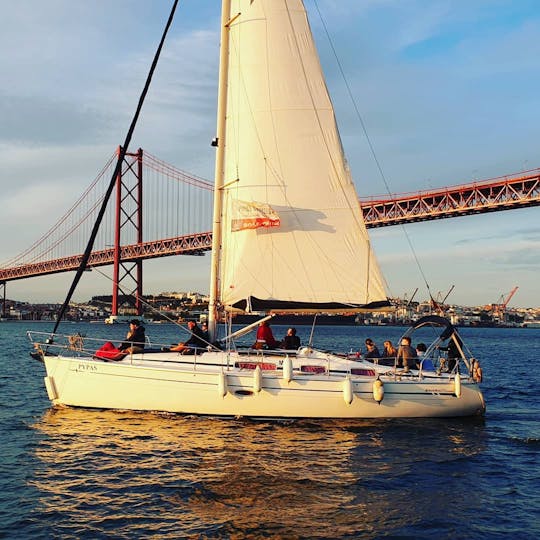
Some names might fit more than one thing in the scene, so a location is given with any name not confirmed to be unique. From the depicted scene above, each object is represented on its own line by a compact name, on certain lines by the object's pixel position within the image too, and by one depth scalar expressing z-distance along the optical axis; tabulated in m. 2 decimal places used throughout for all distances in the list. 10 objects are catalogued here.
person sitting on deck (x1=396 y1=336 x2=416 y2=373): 12.96
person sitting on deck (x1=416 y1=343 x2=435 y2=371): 13.02
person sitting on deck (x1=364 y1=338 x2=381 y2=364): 13.95
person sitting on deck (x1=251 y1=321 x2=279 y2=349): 13.75
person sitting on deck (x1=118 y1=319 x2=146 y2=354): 13.17
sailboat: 12.41
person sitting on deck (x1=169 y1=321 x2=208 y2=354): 12.98
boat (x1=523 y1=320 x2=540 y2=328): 174.93
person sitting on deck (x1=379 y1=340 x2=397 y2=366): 13.96
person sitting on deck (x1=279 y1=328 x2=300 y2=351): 13.81
